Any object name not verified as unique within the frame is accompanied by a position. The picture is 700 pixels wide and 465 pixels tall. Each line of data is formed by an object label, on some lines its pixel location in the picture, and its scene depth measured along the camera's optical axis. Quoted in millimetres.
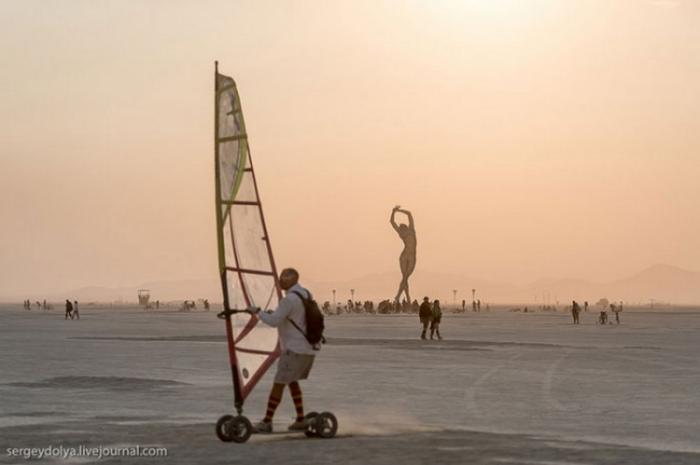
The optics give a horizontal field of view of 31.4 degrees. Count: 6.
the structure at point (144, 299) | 187800
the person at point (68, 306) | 86712
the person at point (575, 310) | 82219
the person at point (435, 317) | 46625
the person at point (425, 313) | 46750
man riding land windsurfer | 13516
